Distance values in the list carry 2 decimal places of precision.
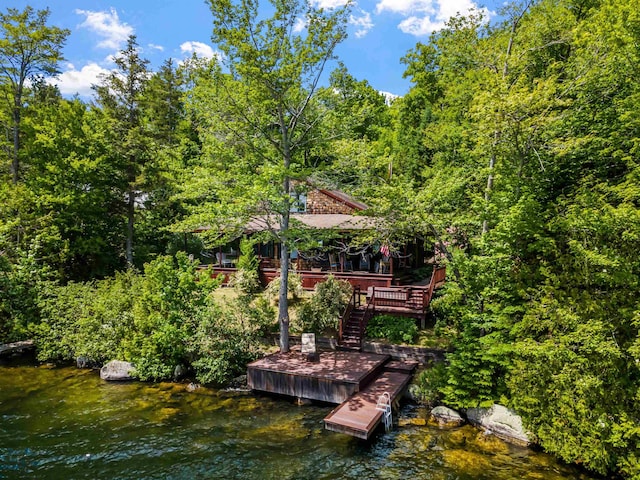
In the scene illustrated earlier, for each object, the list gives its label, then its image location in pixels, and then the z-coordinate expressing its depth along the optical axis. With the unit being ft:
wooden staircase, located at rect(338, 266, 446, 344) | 52.85
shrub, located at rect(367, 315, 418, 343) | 51.85
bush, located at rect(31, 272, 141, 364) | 51.98
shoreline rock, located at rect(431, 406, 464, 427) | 36.22
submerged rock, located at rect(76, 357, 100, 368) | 53.21
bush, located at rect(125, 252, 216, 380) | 47.67
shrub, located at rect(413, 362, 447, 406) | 39.32
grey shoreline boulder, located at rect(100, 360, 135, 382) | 48.49
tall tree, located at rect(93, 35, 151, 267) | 81.92
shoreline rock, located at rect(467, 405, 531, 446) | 32.81
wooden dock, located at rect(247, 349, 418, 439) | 35.24
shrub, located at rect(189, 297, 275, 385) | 45.93
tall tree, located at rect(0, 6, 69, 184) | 73.72
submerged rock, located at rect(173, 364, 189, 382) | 47.93
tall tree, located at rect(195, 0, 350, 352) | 45.70
